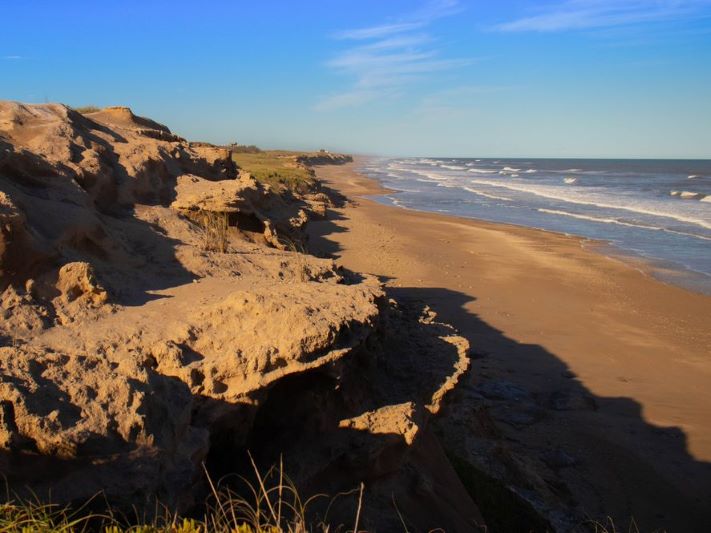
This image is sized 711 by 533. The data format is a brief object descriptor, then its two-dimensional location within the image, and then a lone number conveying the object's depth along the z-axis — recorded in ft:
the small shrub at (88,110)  44.68
